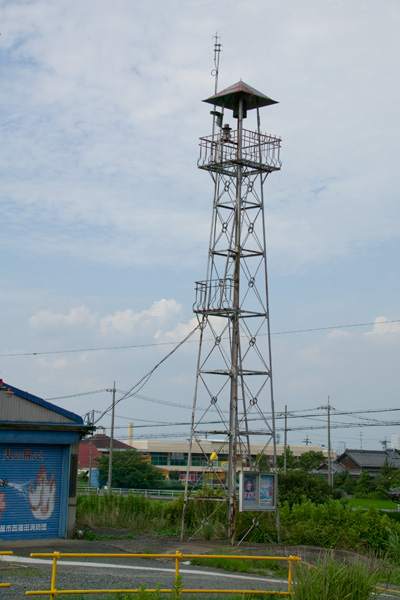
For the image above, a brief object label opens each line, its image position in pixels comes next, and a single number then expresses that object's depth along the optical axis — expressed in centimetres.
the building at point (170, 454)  10356
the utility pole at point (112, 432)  5446
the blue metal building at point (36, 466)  2012
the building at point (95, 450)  8625
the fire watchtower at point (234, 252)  2127
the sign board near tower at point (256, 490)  2064
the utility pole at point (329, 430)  6370
